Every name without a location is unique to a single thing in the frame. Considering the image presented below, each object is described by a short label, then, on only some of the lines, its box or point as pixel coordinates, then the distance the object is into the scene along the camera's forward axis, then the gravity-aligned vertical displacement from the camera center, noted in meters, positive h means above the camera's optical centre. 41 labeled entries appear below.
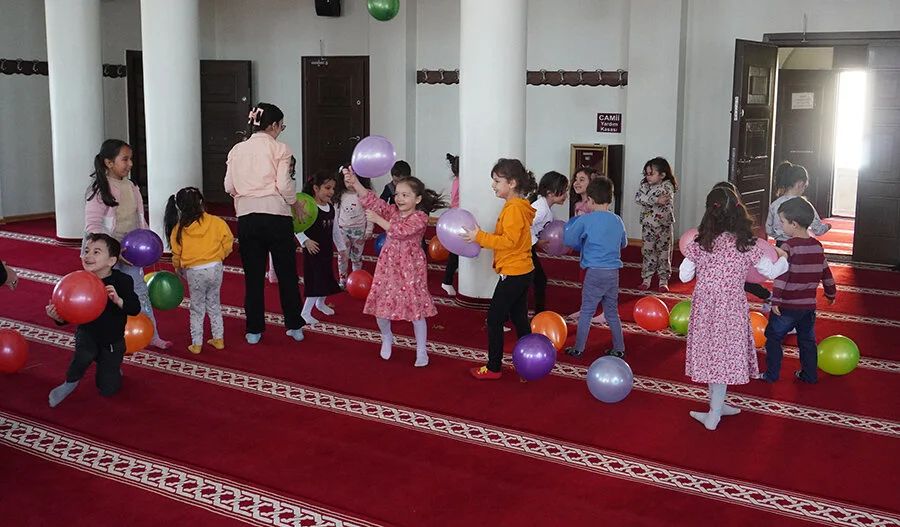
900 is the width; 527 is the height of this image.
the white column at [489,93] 7.90 +0.38
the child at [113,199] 6.37 -0.41
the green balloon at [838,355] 6.16 -1.35
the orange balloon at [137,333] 6.15 -1.25
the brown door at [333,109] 14.09 +0.43
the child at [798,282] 5.86 -0.85
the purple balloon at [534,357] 5.88 -1.31
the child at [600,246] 6.47 -0.70
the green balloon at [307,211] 7.27 -0.55
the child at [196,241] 6.48 -0.69
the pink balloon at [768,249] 5.27 -0.58
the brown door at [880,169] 10.49 -0.28
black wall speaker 13.95 +1.89
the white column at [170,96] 9.69 +0.41
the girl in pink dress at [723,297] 5.18 -0.82
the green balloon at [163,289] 6.72 -1.05
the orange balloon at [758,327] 6.73 -1.27
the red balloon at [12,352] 6.01 -1.34
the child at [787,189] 7.26 -0.35
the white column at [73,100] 11.24 +0.43
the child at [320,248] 7.51 -0.85
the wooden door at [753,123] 10.41 +0.21
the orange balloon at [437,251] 9.67 -1.11
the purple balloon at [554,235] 7.73 -0.75
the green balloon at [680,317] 7.03 -1.27
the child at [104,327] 5.57 -1.10
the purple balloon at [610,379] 5.58 -1.37
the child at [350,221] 8.13 -0.70
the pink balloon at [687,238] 5.76 -0.59
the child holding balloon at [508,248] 5.93 -0.67
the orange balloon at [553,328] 6.54 -1.26
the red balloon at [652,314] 7.18 -1.27
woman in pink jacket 6.67 -0.46
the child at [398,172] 8.89 -0.30
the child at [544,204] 7.66 -0.51
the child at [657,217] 8.63 -0.67
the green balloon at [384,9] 9.86 +1.33
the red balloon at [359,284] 8.16 -1.22
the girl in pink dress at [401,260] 6.24 -0.79
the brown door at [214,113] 15.15 +0.38
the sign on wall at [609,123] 12.05 +0.22
